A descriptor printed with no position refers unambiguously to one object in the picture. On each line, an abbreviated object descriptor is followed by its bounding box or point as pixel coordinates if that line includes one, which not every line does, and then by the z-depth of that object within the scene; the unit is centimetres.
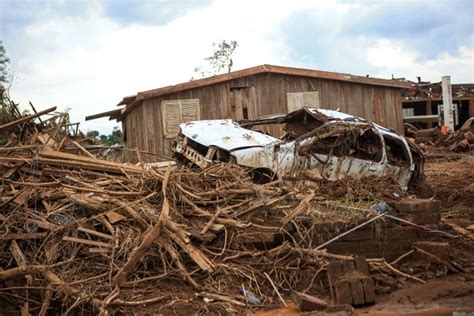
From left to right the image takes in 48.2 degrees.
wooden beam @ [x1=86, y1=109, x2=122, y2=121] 1892
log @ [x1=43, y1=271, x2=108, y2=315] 570
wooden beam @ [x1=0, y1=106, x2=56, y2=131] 850
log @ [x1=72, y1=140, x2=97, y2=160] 887
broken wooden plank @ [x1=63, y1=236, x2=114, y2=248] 646
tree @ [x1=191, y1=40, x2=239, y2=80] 3578
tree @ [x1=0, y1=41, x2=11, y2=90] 2512
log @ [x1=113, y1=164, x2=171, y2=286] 598
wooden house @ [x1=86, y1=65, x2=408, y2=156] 1656
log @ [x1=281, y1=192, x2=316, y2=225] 710
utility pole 2431
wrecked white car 912
